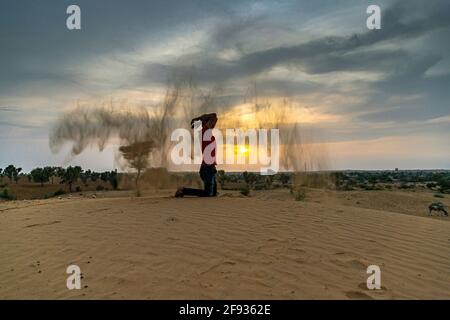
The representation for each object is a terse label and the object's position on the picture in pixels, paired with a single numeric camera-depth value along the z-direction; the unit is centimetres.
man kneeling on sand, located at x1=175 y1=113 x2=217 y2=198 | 1296
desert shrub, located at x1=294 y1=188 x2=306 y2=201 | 1708
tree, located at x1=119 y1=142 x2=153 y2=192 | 1681
